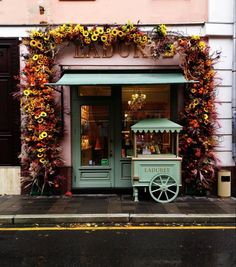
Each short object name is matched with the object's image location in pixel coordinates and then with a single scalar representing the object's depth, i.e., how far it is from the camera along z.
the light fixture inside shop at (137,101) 10.02
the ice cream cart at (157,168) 8.83
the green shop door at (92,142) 10.00
